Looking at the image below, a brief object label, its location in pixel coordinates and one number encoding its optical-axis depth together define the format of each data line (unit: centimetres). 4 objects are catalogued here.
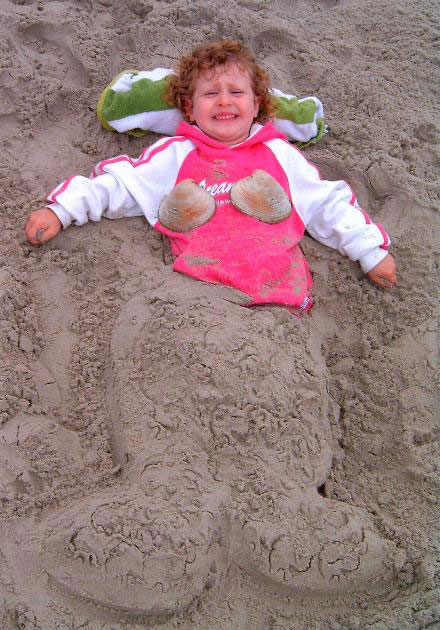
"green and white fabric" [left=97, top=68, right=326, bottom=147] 282
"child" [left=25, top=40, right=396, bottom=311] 249
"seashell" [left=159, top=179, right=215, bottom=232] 256
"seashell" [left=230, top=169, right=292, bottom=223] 257
